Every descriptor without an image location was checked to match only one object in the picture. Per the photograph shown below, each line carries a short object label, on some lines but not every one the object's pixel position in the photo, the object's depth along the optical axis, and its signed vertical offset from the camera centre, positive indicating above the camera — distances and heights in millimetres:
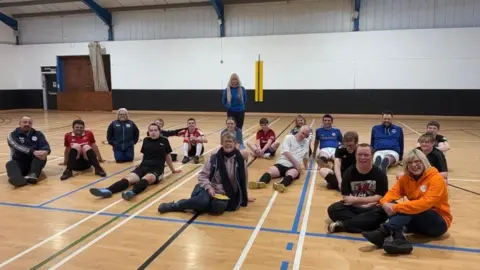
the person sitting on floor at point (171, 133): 7539 -779
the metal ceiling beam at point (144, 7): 17031 +4081
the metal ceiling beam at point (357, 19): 15742 +3057
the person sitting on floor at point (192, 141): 7559 -947
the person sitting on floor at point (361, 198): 3773 -1066
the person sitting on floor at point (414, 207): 3430 -1062
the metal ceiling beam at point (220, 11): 16625 +3672
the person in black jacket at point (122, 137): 7410 -835
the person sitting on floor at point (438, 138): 5906 -790
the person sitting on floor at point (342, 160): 4812 -884
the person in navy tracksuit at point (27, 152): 5883 -898
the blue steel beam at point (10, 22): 19750 +3838
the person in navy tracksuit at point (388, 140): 6738 -858
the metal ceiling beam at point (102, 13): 17641 +3890
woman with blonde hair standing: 8250 -128
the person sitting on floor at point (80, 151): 6383 -961
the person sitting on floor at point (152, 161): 5473 -1013
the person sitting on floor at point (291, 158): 5822 -1023
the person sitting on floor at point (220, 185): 4359 -1080
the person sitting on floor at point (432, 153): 4777 -792
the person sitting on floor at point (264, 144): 7740 -1055
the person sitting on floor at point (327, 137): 7058 -845
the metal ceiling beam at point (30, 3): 18055 +4447
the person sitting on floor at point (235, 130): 6948 -734
